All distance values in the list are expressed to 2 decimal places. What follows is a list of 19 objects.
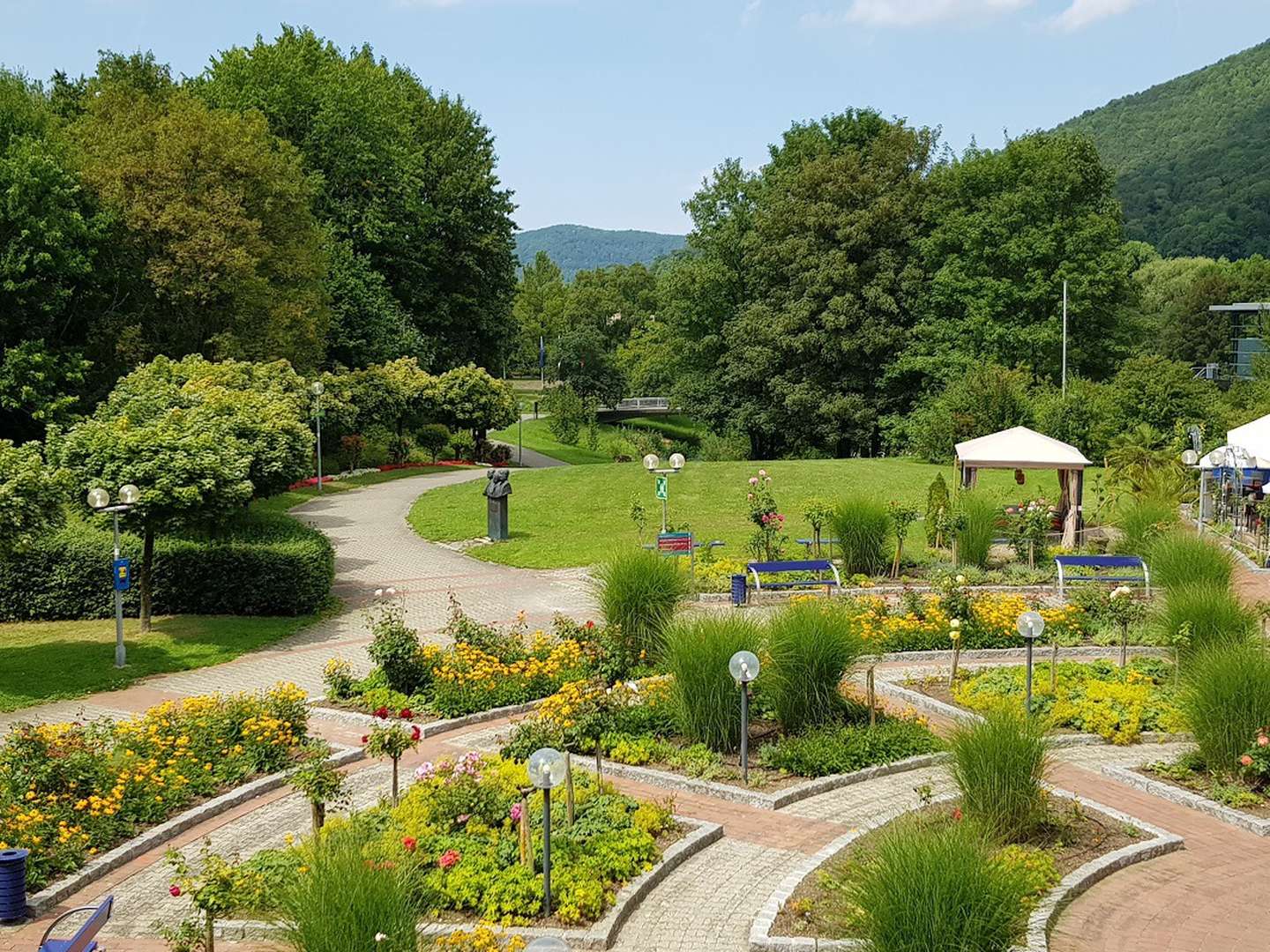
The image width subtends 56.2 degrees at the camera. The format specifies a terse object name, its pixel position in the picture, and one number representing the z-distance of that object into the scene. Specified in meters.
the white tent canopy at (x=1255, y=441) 23.56
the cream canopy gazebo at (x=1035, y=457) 22.00
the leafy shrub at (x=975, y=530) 20.66
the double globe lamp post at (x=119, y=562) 15.46
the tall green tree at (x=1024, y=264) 41.25
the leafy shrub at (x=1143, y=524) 20.02
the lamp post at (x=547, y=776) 8.14
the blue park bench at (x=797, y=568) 18.83
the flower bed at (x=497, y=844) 8.35
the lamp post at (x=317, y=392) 31.59
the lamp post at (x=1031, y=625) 11.38
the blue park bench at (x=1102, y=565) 18.64
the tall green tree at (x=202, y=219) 30.69
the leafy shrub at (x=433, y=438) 44.25
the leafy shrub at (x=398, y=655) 13.58
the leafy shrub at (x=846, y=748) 11.29
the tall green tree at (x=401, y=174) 42.38
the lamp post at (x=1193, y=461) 23.89
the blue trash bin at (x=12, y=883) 8.57
